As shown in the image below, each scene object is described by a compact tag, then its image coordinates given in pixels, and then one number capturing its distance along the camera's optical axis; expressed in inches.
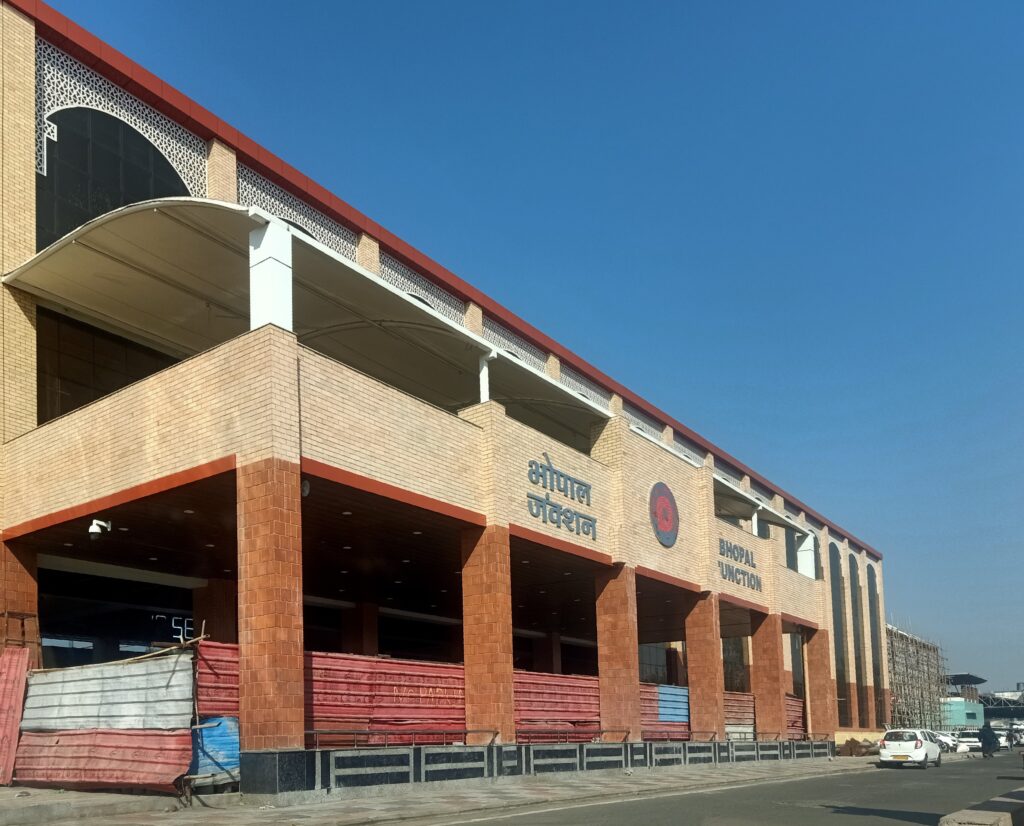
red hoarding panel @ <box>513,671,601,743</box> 927.7
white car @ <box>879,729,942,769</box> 1390.3
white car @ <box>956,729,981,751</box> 2647.6
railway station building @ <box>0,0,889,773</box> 700.7
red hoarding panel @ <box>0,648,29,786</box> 709.3
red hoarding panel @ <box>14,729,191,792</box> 602.5
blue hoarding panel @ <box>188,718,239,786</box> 614.9
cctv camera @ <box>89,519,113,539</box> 792.3
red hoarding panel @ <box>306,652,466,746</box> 725.3
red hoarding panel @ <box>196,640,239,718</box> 628.1
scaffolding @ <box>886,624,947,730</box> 3235.7
